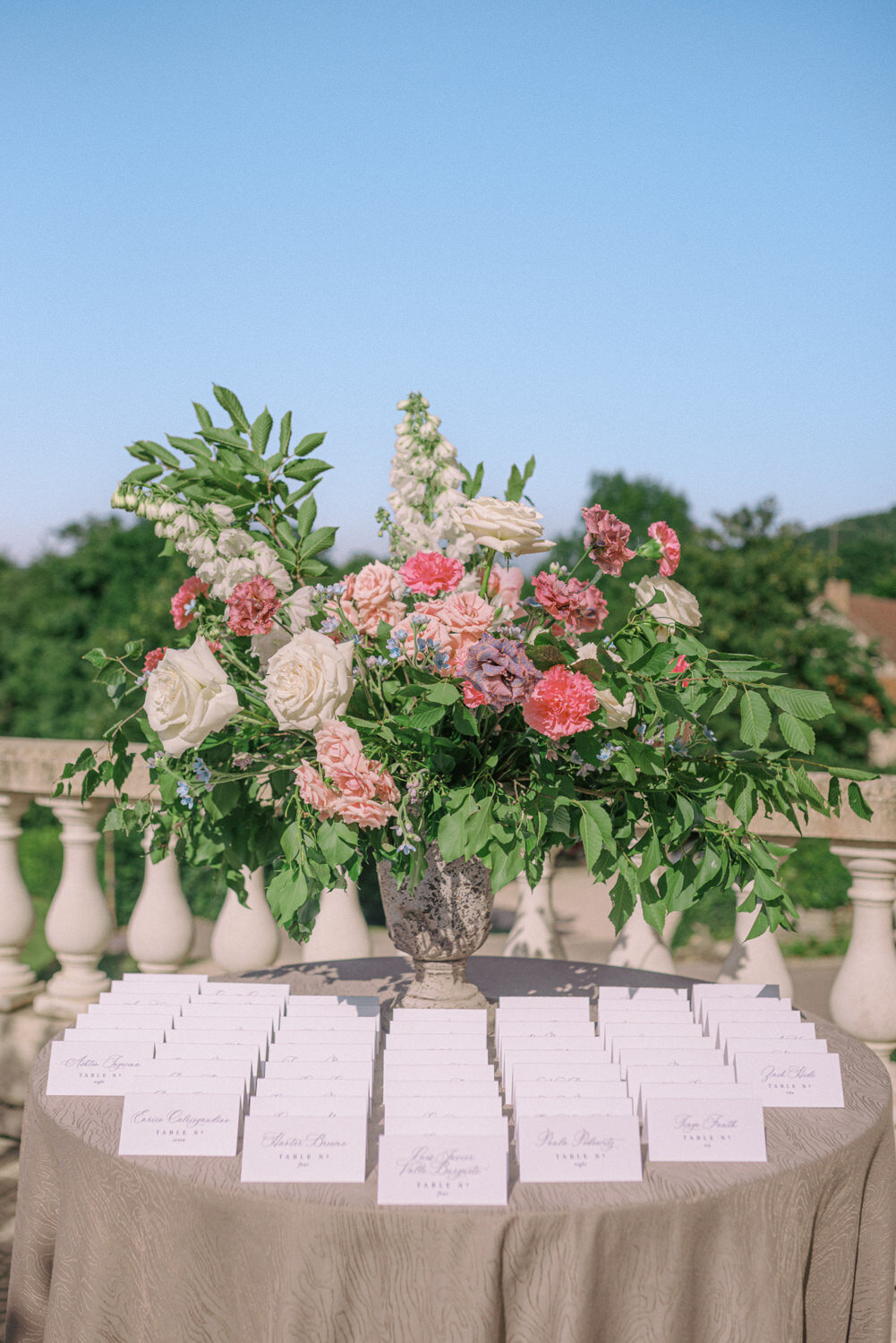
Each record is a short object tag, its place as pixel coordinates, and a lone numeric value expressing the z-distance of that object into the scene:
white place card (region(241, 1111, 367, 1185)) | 1.31
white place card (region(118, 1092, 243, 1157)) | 1.37
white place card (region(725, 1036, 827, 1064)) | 1.60
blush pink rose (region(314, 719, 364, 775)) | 1.44
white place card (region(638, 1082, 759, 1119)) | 1.41
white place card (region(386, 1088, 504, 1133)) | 1.35
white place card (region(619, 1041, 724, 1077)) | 1.52
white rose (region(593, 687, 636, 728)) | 1.51
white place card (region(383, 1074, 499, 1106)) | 1.39
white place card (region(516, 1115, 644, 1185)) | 1.31
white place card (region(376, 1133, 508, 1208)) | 1.26
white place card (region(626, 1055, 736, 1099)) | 1.46
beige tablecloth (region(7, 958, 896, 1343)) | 1.25
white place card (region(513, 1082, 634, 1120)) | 1.36
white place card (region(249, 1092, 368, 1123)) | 1.34
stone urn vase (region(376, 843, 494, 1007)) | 1.77
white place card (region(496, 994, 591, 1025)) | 1.68
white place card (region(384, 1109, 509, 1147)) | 1.31
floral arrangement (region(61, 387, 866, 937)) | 1.47
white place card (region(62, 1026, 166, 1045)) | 1.62
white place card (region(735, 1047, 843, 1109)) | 1.56
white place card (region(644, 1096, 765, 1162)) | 1.37
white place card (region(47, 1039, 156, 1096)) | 1.56
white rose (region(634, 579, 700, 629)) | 1.63
